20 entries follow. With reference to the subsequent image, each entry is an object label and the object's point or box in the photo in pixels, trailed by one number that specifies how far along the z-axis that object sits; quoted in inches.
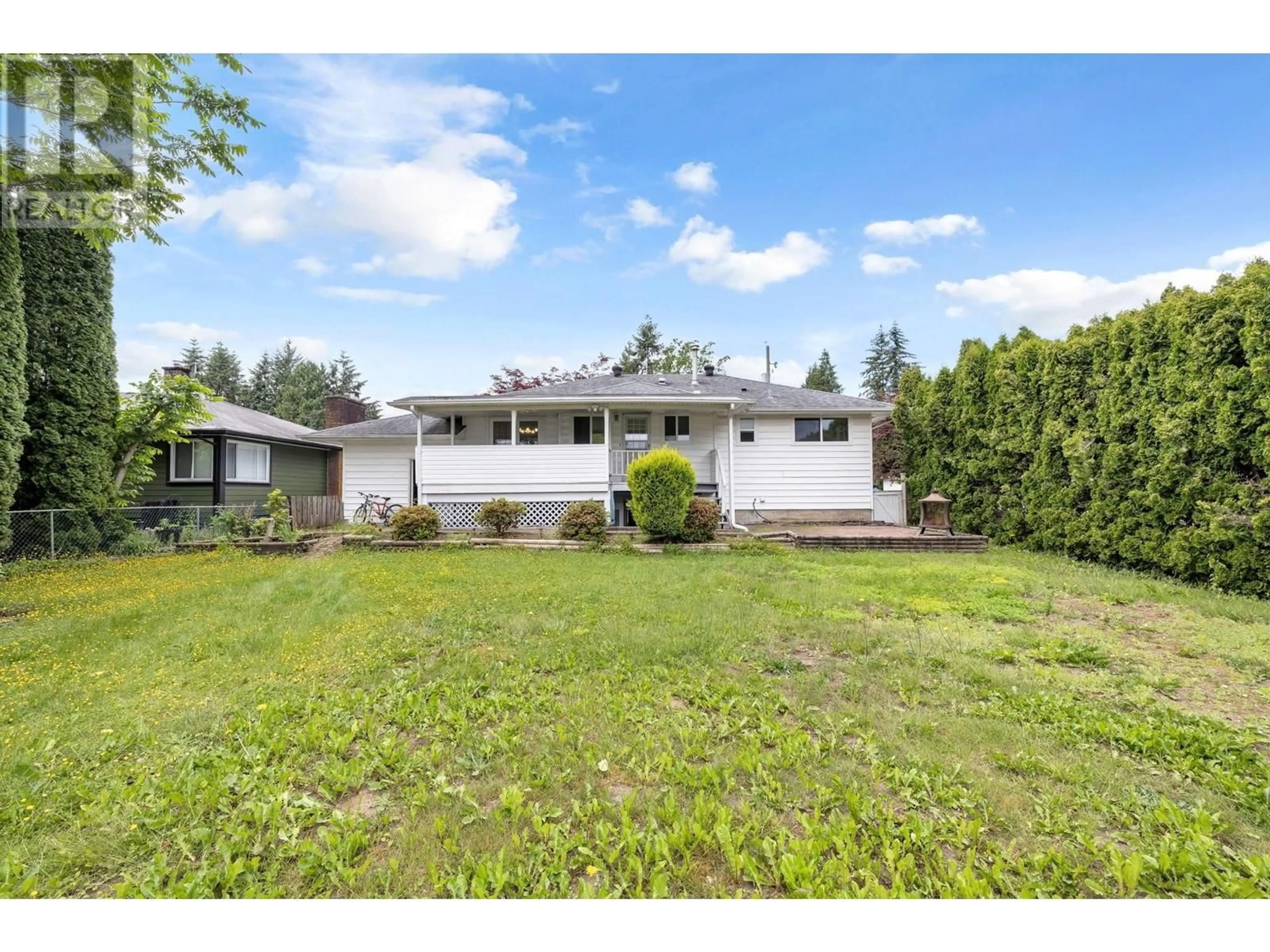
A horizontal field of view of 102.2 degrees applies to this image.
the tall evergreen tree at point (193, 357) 1808.6
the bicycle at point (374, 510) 593.9
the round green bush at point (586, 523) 418.3
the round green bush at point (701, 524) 416.2
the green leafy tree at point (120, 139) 170.2
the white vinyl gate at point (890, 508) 567.8
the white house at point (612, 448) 501.4
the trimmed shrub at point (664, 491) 404.5
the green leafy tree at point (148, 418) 434.6
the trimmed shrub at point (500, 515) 439.2
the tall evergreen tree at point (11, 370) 312.8
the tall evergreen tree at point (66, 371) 374.3
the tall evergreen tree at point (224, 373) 1699.1
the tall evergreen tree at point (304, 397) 1487.5
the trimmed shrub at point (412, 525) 422.9
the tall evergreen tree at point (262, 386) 1745.8
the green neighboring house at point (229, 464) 565.3
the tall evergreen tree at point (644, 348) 1520.7
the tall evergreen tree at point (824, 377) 1615.4
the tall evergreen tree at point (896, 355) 1756.9
